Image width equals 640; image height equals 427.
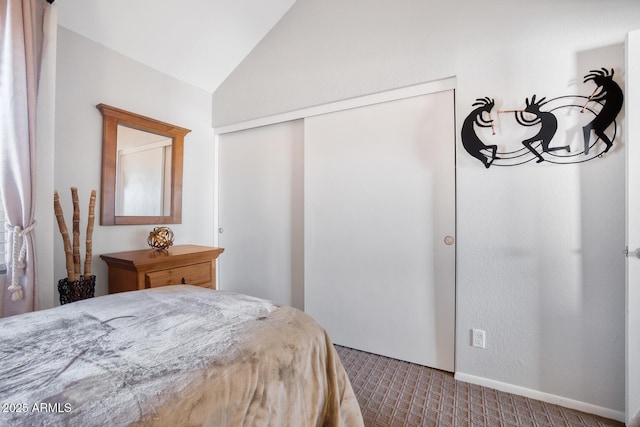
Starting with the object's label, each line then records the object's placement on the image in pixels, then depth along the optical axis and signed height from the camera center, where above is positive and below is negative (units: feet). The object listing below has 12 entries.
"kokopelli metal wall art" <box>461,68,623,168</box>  4.83 +1.69
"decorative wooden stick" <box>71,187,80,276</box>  6.15 -0.31
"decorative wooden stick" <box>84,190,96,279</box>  6.22 -0.25
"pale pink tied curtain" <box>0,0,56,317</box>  4.87 +1.19
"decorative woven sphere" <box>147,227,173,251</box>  7.28 -0.59
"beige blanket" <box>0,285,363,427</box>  1.81 -1.18
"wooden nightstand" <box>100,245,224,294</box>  6.38 -1.27
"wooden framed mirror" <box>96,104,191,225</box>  7.13 +1.31
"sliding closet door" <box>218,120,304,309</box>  8.41 +0.15
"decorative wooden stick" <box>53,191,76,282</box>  5.89 -0.49
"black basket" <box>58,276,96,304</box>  5.81 -1.54
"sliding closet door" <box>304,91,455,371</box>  6.28 -0.24
